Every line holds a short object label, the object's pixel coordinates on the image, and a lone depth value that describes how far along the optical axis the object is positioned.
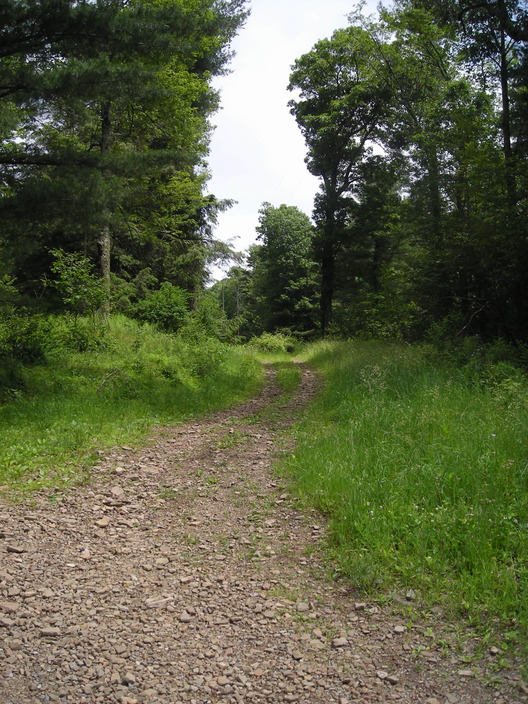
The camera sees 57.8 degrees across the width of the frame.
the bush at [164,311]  17.09
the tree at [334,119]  23.94
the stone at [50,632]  2.95
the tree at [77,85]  8.17
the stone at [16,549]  3.91
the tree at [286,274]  38.44
